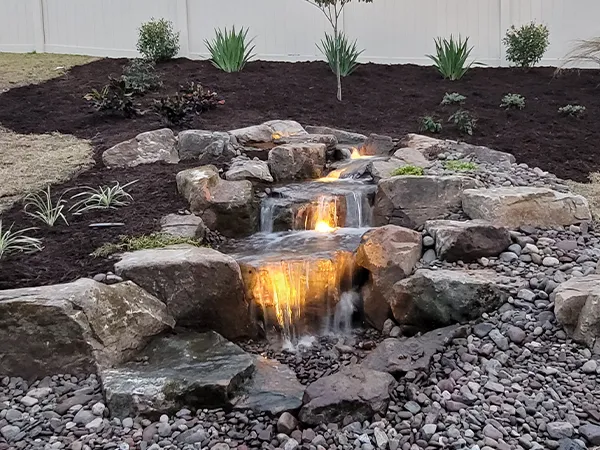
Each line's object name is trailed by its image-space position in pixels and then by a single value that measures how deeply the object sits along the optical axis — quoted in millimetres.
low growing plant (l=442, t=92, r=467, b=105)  6770
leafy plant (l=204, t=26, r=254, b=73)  7809
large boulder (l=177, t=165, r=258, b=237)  4461
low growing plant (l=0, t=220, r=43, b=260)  3670
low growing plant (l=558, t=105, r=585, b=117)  6328
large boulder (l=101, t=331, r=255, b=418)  2682
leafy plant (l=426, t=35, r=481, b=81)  7711
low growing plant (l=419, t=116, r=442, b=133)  6066
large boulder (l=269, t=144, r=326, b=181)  5254
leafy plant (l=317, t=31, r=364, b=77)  7586
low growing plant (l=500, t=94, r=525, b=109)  6617
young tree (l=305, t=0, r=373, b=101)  6857
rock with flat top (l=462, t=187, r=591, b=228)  3975
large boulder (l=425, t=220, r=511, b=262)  3650
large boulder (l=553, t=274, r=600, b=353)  2797
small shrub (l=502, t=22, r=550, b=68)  7914
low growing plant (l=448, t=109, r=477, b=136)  6043
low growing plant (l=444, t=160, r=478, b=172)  4805
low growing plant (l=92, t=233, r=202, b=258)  3660
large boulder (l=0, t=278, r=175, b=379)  2887
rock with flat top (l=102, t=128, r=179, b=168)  5387
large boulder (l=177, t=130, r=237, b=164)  5422
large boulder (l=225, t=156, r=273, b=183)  4961
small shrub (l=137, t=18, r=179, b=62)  8438
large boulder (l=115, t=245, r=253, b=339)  3357
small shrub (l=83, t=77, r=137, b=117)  6480
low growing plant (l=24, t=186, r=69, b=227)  4152
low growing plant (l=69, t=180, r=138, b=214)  4379
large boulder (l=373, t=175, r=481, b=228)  4328
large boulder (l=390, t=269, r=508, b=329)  3254
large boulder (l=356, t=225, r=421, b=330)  3688
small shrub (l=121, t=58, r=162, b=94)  7164
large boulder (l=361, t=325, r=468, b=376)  2945
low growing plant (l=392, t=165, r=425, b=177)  4730
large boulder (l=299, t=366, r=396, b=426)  2631
